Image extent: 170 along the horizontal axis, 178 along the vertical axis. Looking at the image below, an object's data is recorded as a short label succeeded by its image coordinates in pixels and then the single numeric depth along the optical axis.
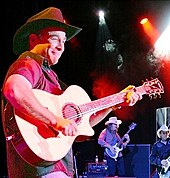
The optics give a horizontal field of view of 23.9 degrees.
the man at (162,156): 6.58
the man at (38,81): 1.83
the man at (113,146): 6.80
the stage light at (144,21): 9.07
